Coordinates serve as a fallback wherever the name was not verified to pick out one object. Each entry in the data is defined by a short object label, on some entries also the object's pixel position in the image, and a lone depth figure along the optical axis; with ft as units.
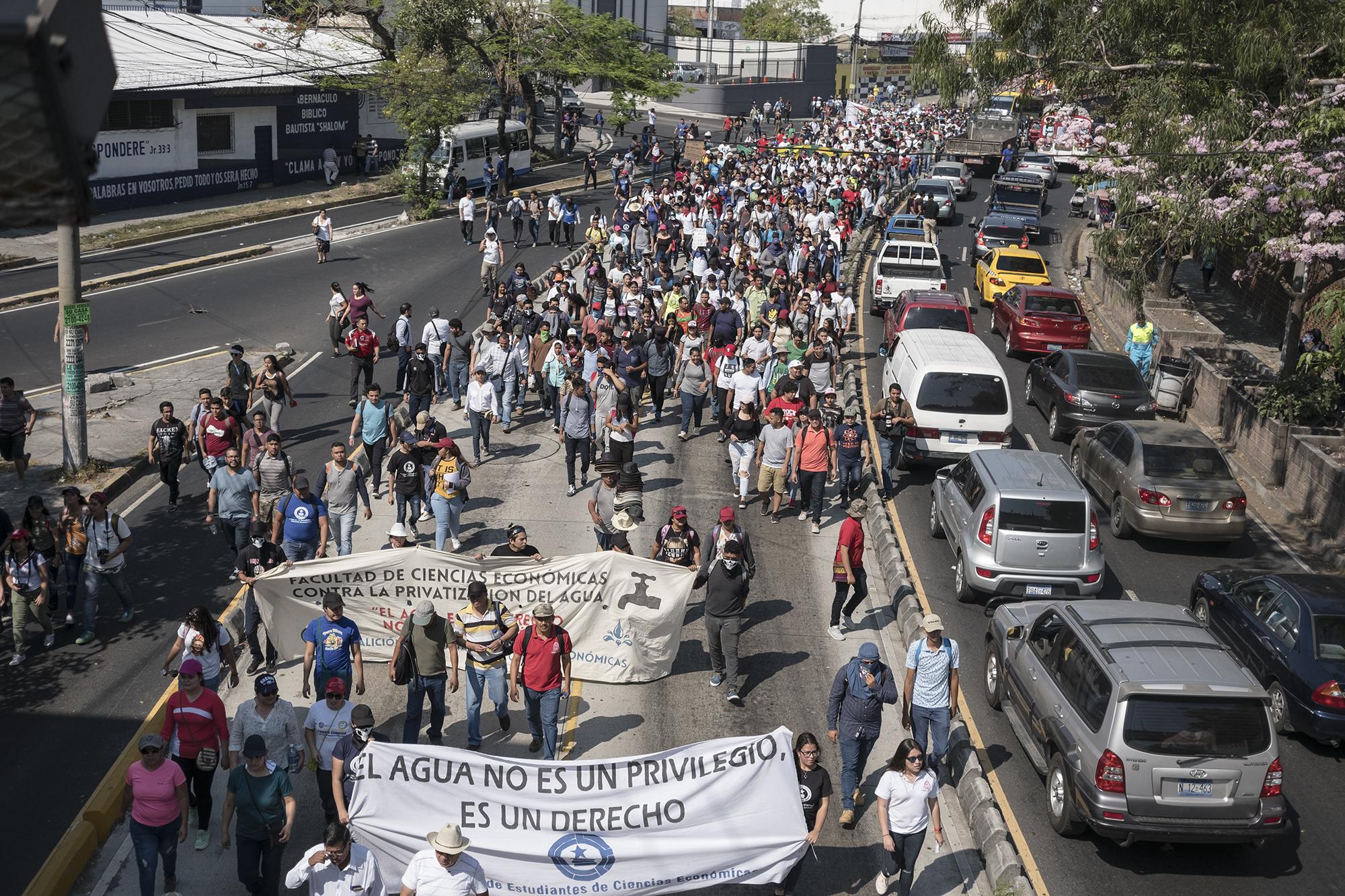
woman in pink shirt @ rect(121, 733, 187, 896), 28.53
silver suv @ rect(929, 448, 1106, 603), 49.44
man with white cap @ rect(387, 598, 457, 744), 35.96
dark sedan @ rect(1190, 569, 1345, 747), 40.04
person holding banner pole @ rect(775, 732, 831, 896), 30.25
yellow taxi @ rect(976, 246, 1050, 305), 105.70
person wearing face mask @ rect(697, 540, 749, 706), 40.68
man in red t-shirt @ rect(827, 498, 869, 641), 45.80
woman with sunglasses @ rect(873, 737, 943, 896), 30.40
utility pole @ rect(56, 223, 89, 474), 57.52
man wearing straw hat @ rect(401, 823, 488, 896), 25.46
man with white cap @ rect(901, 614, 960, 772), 36.29
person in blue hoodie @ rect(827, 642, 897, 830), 34.40
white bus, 145.28
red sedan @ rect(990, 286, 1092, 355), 90.84
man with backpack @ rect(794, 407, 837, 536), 57.52
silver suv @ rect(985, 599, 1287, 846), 32.55
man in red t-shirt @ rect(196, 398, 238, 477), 54.44
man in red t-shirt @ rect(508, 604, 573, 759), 35.68
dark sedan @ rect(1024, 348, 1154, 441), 71.61
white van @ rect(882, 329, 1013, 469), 64.18
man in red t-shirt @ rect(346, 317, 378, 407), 67.10
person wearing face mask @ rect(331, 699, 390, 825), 30.32
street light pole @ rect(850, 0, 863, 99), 295.85
